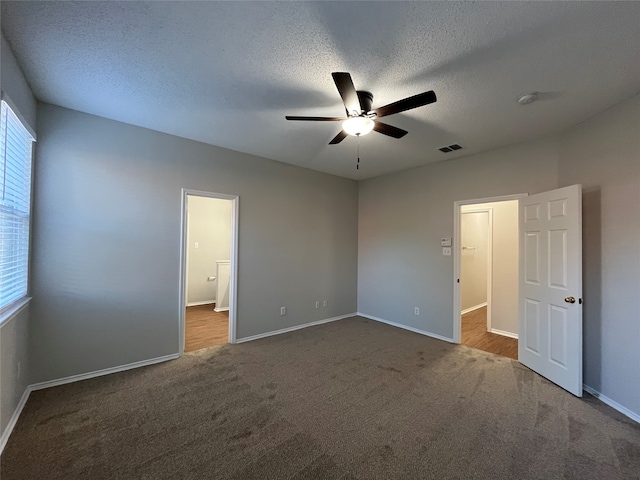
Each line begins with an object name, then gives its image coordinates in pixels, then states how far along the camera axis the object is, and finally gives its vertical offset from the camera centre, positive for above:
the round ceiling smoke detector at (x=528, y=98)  2.31 +1.31
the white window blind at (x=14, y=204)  1.96 +0.28
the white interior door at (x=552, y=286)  2.62 -0.42
